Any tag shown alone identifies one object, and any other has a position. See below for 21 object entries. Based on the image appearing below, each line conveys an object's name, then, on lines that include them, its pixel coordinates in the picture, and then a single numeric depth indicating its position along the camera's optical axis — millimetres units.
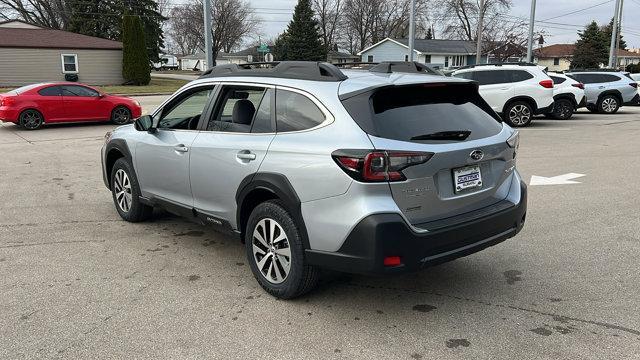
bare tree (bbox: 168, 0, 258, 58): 79938
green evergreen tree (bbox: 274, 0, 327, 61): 61094
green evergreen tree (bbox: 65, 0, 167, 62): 48875
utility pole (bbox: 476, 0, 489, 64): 38369
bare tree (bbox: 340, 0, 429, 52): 84062
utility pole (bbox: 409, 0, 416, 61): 24767
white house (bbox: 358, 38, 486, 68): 67750
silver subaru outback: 3334
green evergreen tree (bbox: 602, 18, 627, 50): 78450
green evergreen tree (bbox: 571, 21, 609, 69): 71938
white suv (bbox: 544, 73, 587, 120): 17375
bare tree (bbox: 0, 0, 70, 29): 55000
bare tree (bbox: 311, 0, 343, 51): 83562
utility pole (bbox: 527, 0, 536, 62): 30297
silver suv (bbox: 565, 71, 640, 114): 19969
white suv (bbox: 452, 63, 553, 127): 15227
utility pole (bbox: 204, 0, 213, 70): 19097
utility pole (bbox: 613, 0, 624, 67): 37444
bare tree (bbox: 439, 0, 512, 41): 68688
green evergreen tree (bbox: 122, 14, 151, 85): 35188
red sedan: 14773
